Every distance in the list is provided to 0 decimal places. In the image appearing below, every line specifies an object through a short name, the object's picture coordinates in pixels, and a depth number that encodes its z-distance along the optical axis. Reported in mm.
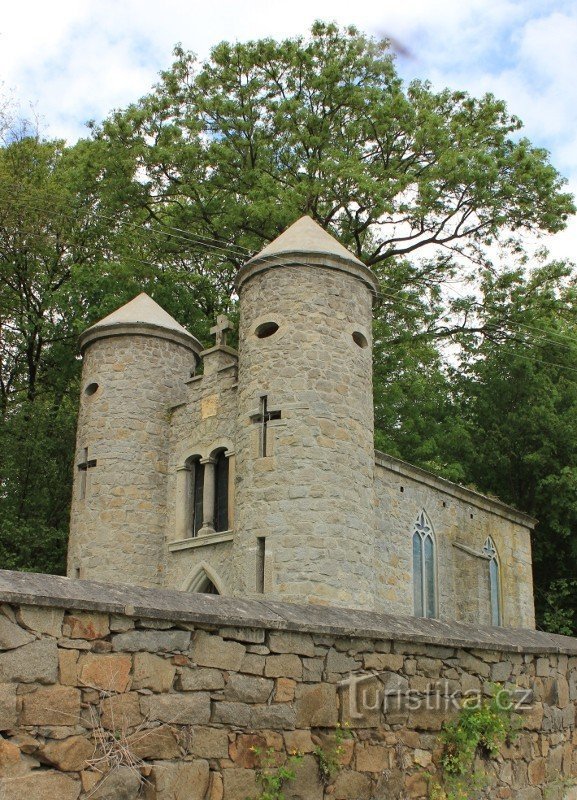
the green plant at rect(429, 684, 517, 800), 6875
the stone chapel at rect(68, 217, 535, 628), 14375
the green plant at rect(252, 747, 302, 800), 5648
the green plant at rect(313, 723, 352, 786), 6047
